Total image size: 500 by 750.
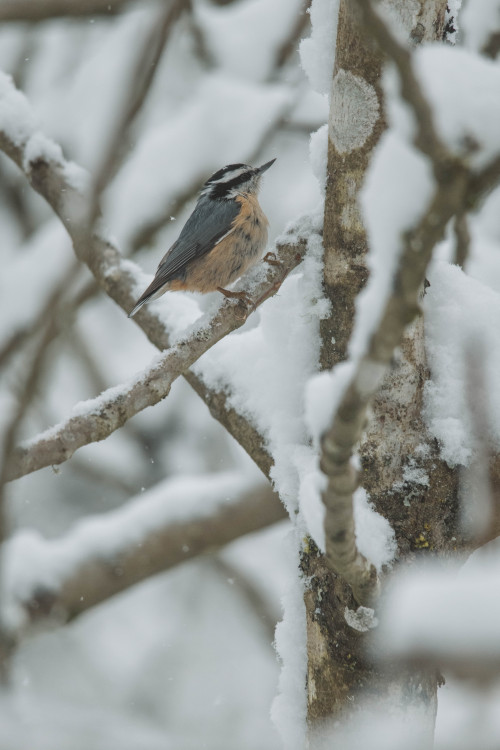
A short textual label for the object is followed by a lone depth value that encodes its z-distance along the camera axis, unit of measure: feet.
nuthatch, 21.89
